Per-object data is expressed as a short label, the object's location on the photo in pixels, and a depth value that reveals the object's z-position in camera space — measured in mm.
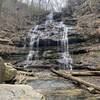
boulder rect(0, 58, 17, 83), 3315
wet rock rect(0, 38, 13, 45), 10172
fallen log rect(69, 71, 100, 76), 5534
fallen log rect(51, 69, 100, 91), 3904
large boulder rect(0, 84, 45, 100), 1843
